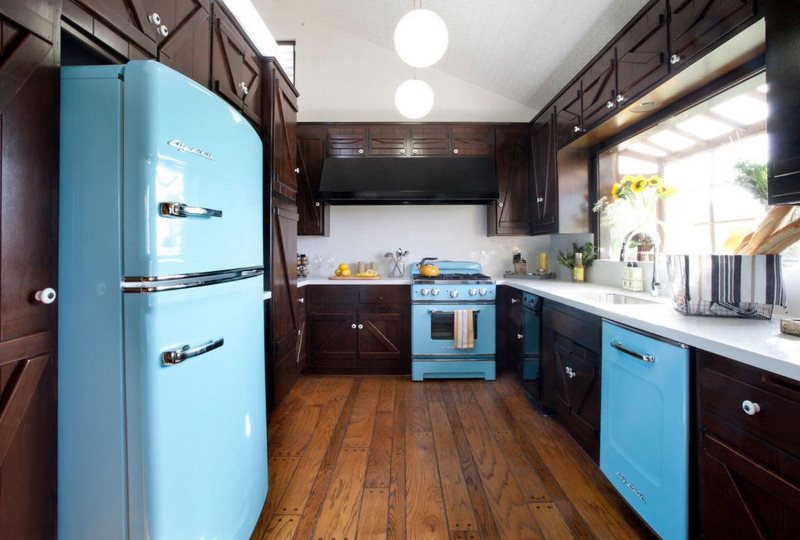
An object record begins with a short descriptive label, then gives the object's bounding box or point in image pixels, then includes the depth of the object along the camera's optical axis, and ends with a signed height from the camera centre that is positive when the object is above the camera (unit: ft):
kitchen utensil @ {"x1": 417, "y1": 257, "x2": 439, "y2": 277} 11.13 -0.05
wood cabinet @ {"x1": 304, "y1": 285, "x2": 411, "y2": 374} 10.86 -1.89
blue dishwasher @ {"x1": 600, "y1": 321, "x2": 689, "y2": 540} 3.82 -2.00
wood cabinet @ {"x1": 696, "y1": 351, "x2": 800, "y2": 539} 2.76 -1.64
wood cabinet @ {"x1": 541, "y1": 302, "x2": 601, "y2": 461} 5.77 -1.96
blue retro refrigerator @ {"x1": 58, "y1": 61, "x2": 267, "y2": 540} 2.86 -0.32
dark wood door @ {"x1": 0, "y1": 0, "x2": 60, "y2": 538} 2.50 +0.05
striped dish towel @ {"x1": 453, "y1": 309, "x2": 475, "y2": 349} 10.20 -1.86
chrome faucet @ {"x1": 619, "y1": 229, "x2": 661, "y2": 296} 6.76 -0.28
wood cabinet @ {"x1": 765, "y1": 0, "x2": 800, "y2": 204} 3.59 +1.82
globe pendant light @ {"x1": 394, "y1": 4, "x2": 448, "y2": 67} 6.04 +4.20
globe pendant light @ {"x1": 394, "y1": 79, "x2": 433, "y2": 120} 8.38 +4.21
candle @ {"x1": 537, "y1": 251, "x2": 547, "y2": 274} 12.10 +0.23
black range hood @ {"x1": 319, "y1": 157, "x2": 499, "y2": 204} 11.09 +2.89
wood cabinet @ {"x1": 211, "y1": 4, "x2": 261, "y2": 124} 5.72 +3.68
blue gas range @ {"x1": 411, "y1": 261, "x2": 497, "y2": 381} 10.39 -1.82
